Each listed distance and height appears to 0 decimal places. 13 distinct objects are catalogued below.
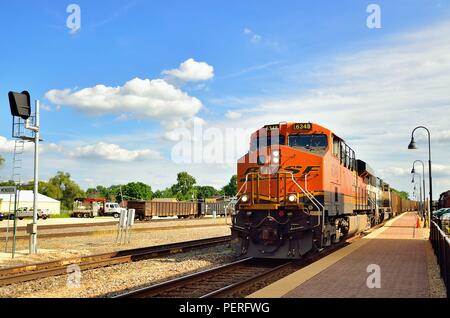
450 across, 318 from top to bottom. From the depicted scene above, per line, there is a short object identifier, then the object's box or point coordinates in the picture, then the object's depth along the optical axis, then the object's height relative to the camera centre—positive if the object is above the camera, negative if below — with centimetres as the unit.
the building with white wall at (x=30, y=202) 7962 -89
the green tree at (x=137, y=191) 16425 +248
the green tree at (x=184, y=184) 17222 +523
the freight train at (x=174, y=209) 5931 -153
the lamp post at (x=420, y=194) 5980 +63
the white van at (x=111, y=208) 6809 -152
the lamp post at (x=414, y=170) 4638 +298
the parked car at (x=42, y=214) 6077 -226
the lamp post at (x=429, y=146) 3010 +346
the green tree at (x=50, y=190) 11612 +183
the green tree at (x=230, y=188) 18174 +421
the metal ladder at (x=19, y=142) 1848 +222
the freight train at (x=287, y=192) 1405 +20
